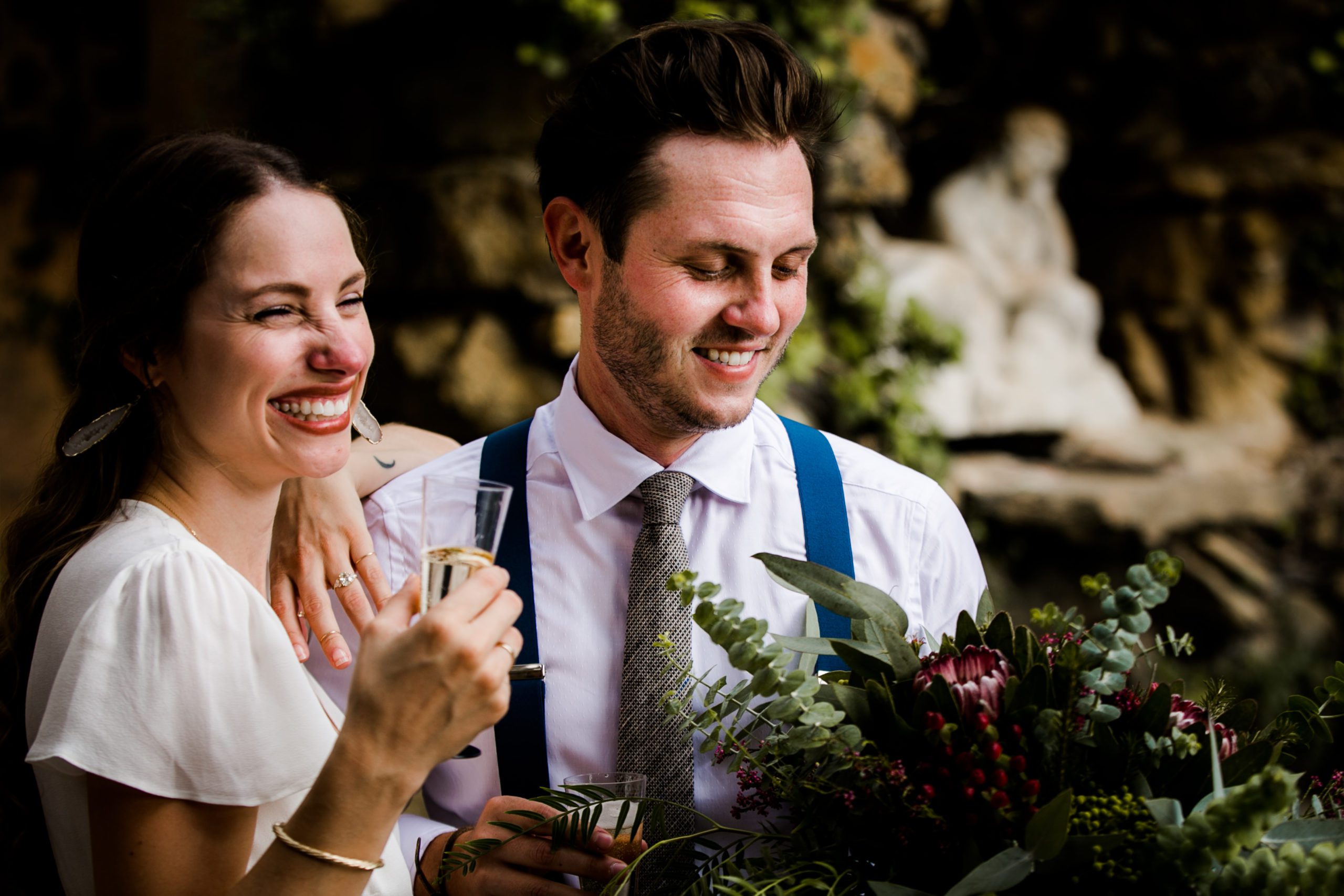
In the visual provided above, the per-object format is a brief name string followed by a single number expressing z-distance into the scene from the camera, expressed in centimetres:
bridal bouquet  161
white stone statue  483
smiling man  189
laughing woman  166
